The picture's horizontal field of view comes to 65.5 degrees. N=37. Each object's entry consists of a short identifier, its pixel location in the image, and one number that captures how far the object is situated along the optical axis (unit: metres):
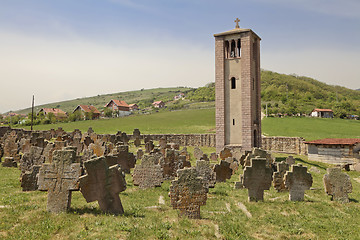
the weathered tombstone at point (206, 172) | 13.50
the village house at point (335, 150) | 27.88
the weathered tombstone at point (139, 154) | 23.80
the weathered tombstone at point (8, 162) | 18.07
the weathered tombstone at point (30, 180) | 11.45
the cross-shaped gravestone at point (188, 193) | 9.20
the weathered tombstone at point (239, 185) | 14.61
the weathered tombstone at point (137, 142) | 34.60
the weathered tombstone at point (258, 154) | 19.23
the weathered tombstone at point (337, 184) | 12.56
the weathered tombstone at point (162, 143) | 30.80
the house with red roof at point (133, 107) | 149.09
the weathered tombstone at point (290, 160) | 22.90
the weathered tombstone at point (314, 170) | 23.21
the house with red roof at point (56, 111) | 93.84
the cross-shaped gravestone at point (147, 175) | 13.28
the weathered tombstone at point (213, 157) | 26.32
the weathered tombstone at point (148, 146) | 28.10
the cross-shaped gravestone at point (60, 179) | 8.66
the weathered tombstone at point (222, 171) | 16.09
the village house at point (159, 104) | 158.55
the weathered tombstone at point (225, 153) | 25.40
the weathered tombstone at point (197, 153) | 24.75
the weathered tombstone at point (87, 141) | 28.21
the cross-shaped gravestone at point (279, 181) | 14.66
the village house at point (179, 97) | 177.50
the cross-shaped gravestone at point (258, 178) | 12.34
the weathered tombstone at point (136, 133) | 40.50
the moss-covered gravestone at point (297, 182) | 12.79
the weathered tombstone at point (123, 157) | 17.27
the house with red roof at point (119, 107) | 122.38
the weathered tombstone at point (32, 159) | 15.92
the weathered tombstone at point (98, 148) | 21.15
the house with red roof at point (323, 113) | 84.05
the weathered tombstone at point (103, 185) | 8.62
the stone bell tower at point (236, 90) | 31.28
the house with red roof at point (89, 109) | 106.03
